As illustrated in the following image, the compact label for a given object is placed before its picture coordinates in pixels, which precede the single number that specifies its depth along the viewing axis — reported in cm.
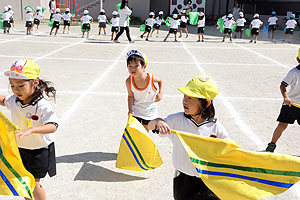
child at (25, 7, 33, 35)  2000
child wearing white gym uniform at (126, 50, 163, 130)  413
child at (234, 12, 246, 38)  2107
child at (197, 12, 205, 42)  2031
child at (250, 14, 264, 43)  1984
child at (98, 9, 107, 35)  2106
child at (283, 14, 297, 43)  2053
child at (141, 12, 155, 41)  2028
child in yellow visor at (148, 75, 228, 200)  267
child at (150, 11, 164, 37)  2231
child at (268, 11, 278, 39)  2242
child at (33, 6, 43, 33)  2175
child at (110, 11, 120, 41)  1901
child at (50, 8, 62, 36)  2022
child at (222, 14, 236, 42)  2015
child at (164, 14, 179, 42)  1980
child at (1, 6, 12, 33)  2042
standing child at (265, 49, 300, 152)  465
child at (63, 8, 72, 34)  2147
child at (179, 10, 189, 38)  2118
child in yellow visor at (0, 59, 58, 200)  291
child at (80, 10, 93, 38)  1991
